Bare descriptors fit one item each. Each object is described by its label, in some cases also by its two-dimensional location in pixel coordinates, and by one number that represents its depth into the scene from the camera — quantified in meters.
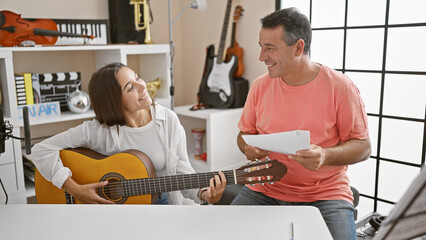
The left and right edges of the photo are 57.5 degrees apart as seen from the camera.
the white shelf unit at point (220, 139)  2.96
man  1.56
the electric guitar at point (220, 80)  3.05
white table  1.01
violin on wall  2.40
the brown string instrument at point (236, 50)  3.14
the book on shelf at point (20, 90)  2.50
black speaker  3.03
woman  1.72
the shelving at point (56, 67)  2.44
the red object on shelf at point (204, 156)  3.19
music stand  0.54
